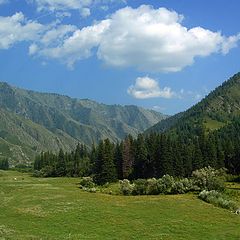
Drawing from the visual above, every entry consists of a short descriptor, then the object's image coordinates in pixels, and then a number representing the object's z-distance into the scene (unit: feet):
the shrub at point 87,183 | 368.03
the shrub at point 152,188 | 295.69
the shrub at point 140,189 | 295.48
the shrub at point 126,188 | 294.66
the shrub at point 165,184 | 296.71
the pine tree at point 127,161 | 483.51
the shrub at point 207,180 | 303.68
